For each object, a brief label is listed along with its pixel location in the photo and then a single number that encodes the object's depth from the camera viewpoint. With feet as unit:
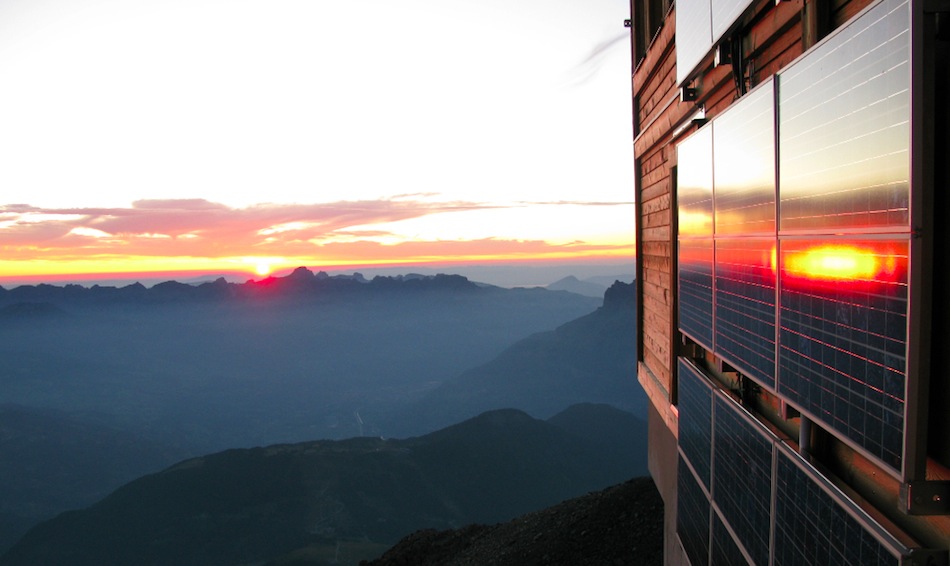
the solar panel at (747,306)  10.85
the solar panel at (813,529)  7.61
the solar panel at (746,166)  11.05
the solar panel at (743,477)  11.21
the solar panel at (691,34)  16.69
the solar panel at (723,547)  13.07
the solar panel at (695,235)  15.89
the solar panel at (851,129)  6.61
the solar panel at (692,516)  16.76
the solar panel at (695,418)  16.42
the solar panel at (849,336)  6.70
